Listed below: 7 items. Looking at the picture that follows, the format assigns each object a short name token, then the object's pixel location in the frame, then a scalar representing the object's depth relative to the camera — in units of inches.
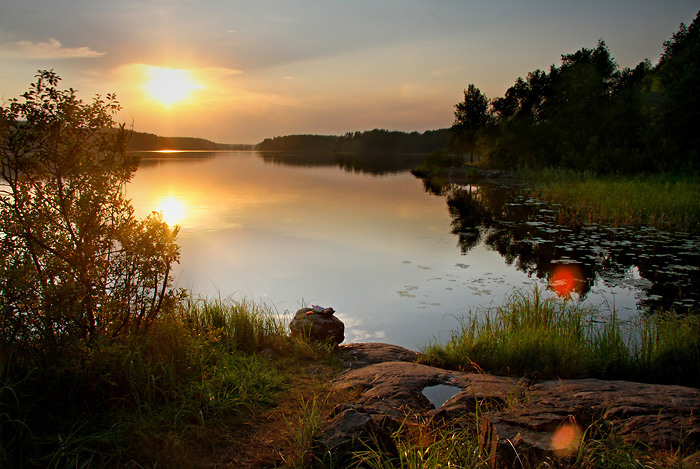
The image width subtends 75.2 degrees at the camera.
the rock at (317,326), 271.9
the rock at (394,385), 171.6
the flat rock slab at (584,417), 126.3
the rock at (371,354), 248.5
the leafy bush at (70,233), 158.4
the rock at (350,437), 136.9
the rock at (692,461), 115.9
